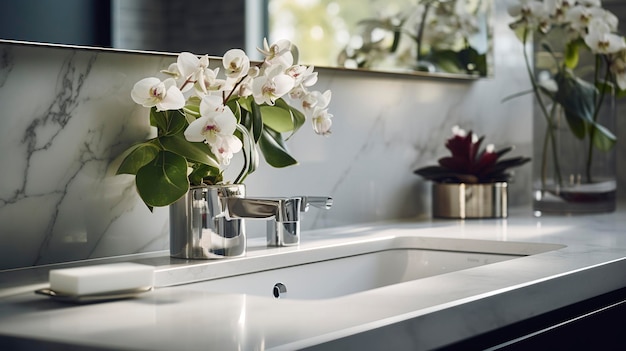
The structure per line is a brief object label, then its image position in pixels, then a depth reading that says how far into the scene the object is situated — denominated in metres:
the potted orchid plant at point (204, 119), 1.28
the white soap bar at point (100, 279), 1.01
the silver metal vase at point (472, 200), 2.04
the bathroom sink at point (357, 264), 1.40
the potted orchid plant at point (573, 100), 2.17
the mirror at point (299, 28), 1.36
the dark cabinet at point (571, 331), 1.08
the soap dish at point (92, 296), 1.02
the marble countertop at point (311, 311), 0.85
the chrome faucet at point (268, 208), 1.34
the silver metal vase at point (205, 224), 1.36
